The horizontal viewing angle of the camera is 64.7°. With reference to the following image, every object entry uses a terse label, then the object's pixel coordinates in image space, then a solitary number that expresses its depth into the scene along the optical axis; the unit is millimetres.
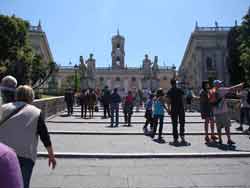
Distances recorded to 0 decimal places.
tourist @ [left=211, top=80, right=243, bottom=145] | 6029
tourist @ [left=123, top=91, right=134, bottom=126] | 10064
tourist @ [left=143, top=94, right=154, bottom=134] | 8424
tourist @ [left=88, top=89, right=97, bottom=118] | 12674
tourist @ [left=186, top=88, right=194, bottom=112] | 15794
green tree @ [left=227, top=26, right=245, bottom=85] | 27929
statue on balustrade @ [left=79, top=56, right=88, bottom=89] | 33149
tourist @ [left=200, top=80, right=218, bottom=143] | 6496
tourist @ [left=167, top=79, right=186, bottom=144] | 6462
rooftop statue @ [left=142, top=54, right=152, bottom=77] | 45187
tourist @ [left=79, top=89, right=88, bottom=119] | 12558
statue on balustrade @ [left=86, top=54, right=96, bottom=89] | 42472
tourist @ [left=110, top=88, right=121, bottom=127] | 9891
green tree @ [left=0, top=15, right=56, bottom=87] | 18520
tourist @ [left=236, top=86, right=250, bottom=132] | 8210
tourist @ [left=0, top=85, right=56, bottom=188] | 2260
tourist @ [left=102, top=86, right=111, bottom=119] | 12424
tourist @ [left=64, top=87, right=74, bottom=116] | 13290
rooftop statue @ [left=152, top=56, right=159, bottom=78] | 45334
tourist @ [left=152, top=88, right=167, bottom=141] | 7213
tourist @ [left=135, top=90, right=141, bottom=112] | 17624
